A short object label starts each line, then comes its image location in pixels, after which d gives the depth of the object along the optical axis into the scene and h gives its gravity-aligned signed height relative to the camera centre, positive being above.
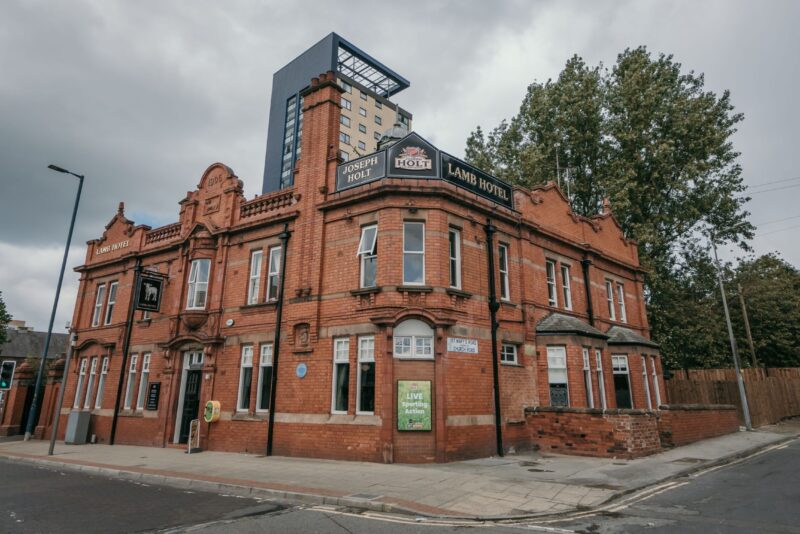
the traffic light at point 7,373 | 17.22 +0.80
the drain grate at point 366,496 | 7.94 -1.64
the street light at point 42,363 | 20.08 +1.50
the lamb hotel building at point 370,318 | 13.07 +2.62
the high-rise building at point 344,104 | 61.59 +41.03
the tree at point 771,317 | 31.94 +5.73
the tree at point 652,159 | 25.39 +13.40
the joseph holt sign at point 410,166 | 14.49 +7.19
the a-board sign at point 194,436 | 15.39 -1.27
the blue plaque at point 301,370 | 14.37 +0.84
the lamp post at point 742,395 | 19.97 +0.29
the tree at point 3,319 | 35.31 +5.66
